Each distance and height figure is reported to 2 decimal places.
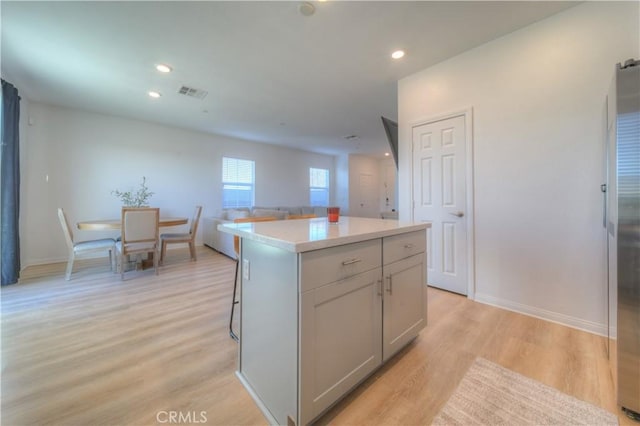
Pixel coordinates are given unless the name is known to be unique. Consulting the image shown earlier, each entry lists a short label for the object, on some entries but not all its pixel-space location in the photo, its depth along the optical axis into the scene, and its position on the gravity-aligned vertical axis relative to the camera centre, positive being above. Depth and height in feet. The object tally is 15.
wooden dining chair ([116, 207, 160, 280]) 10.80 -0.93
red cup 5.76 -0.06
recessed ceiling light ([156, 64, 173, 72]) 9.21 +5.60
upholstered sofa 14.47 -0.98
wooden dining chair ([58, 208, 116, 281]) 10.31 -1.49
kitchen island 3.36 -1.60
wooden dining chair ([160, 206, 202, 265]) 13.55 -1.51
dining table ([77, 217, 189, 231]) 10.80 -0.57
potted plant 14.97 +1.05
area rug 3.78 -3.26
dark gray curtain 9.51 +0.90
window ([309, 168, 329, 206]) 26.27 +2.80
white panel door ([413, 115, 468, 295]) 8.59 +0.58
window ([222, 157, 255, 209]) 19.85 +2.54
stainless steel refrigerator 3.84 -0.39
